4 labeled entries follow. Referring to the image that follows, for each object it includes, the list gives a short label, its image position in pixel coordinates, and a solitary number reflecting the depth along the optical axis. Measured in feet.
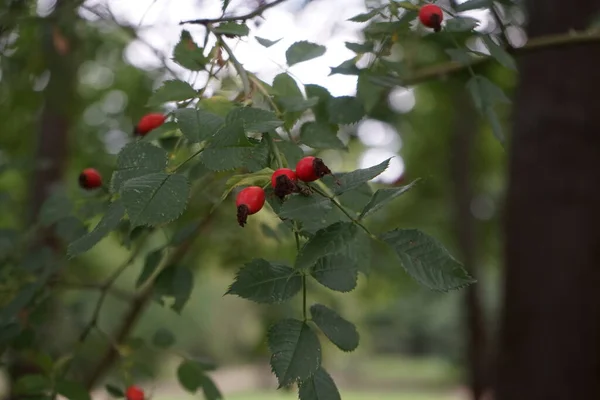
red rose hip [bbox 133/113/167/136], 3.38
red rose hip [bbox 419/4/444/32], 2.97
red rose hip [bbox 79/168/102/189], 3.29
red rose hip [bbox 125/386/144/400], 3.64
